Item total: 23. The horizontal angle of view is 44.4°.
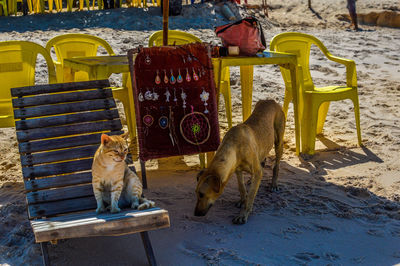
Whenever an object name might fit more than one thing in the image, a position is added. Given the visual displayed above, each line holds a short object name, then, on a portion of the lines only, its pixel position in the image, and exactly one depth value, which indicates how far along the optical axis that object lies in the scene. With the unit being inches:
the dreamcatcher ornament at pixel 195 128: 184.2
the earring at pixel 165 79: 180.9
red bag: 197.9
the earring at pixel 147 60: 179.3
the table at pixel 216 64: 181.8
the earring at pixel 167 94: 181.6
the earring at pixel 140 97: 179.6
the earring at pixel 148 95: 179.8
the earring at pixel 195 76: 184.2
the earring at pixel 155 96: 180.4
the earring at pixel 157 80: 180.1
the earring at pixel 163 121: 181.9
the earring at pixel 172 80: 181.5
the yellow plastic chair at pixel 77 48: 239.4
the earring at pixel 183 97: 183.4
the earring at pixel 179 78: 182.4
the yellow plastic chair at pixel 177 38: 238.8
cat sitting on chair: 129.6
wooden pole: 198.2
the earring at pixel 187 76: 183.5
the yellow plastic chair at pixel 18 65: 219.6
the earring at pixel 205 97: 186.4
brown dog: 149.5
